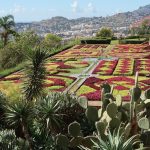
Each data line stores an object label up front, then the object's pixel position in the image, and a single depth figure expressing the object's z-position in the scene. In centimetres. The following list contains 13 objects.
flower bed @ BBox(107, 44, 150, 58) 2372
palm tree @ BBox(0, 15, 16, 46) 3113
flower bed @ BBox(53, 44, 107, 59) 2442
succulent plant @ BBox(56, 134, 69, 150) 650
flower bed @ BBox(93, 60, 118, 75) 1736
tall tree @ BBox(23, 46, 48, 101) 936
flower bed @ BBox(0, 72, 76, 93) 1404
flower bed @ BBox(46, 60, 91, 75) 1805
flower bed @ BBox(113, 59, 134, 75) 1707
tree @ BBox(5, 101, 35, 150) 709
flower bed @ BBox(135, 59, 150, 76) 1686
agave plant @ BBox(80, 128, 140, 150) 497
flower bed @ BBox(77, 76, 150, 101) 1273
